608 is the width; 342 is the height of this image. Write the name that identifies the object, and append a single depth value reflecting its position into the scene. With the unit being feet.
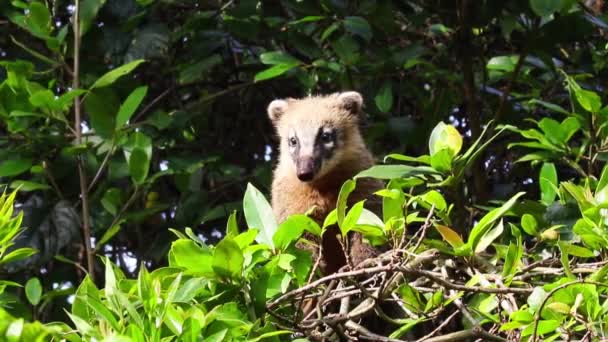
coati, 34.94
